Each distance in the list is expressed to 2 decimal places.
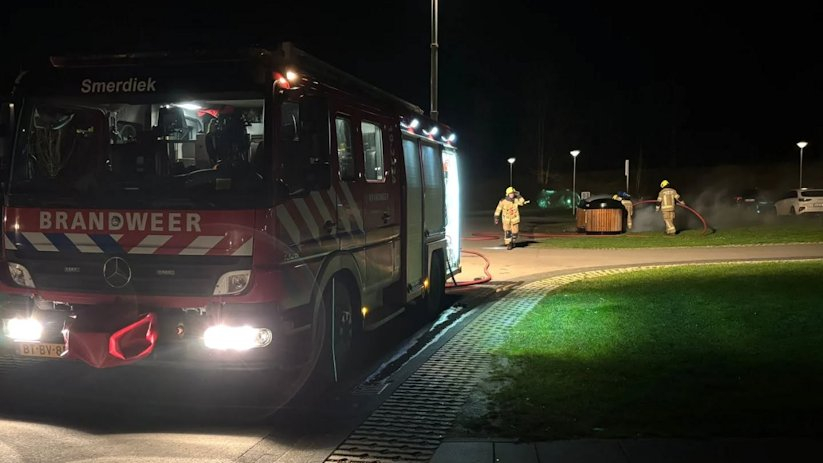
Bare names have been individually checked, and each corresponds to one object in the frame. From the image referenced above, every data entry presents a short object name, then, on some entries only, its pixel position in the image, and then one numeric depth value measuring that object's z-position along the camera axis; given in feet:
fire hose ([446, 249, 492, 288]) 45.89
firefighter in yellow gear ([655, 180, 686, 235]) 75.87
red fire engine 18.93
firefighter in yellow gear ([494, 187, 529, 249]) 64.75
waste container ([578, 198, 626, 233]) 83.25
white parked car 111.75
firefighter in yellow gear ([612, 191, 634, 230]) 85.36
